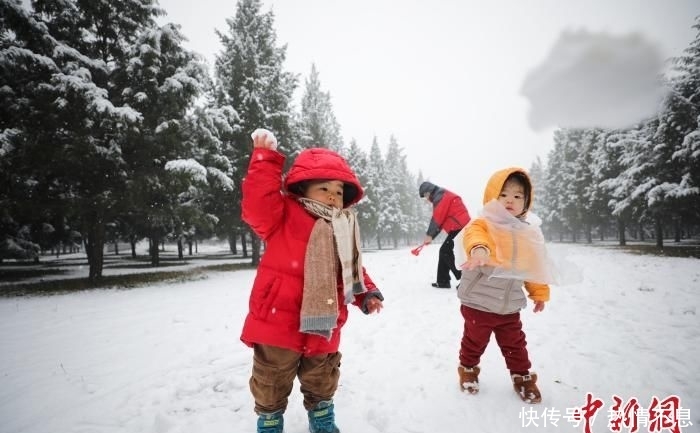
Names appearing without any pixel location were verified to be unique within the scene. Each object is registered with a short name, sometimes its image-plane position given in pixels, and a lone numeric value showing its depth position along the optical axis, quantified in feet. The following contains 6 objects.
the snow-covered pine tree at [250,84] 49.83
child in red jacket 7.04
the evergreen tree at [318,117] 86.63
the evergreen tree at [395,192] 145.48
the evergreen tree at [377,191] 124.66
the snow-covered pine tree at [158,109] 33.32
